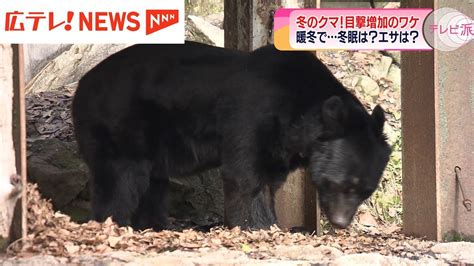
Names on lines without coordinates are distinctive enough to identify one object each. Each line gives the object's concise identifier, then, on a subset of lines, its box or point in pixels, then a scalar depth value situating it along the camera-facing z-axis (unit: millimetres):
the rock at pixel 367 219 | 21109
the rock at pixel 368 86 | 25062
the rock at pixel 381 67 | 26172
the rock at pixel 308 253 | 11977
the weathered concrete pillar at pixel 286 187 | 17172
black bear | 14773
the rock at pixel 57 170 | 17781
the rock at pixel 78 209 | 18048
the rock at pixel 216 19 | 30636
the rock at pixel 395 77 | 26062
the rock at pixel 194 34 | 25734
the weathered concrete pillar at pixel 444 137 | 14844
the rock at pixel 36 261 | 10492
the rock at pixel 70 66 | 22828
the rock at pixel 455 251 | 12922
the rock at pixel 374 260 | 11930
